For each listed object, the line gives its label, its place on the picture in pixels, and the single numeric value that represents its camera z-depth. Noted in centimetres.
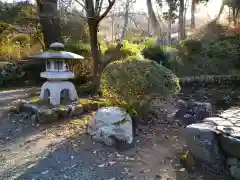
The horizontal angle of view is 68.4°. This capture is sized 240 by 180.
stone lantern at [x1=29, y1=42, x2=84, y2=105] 332
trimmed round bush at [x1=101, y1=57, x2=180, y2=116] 273
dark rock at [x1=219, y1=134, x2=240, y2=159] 209
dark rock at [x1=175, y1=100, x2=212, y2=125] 329
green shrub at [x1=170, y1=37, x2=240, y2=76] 602
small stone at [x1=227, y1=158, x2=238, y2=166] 218
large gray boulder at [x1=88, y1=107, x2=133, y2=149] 245
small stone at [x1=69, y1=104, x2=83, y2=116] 321
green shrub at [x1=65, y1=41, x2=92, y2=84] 555
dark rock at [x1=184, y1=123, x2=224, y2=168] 226
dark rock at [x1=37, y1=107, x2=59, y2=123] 302
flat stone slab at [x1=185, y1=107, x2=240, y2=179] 215
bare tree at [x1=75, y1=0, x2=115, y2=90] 414
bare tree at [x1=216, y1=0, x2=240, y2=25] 815
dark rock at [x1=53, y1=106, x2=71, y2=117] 312
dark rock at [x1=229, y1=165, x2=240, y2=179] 215
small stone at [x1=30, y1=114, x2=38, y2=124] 308
